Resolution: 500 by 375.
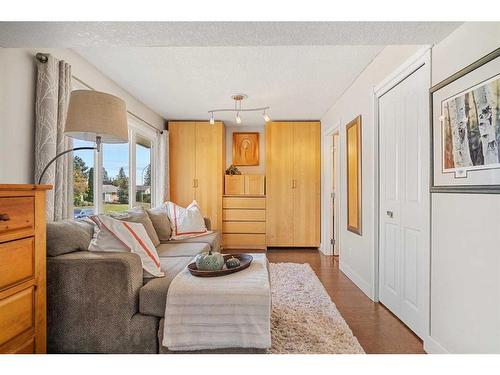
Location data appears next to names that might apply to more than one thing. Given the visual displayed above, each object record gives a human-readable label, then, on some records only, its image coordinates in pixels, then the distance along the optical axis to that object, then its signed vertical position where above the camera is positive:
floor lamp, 1.89 +0.47
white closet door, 2.11 -0.10
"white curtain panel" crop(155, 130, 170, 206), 4.94 +0.20
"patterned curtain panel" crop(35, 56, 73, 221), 2.22 +0.44
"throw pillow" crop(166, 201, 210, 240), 3.95 -0.49
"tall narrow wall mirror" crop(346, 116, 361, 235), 3.29 +0.14
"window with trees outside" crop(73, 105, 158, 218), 3.08 +0.15
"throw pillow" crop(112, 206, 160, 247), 3.06 -0.34
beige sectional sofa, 1.77 -0.73
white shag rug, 1.97 -1.06
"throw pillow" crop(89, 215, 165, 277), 2.06 -0.39
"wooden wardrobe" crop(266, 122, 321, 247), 5.27 +0.05
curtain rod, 2.26 +0.99
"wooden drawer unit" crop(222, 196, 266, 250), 5.29 -0.63
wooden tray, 1.94 -0.56
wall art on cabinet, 5.82 +0.72
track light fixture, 4.05 +1.21
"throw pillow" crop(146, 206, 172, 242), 3.73 -0.47
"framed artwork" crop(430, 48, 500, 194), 1.47 +0.32
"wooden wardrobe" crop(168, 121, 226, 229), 5.26 +0.38
